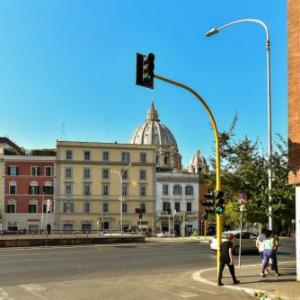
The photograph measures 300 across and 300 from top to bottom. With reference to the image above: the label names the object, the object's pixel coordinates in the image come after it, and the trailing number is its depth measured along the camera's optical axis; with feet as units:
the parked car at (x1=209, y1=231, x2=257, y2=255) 70.02
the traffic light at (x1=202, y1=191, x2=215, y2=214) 38.64
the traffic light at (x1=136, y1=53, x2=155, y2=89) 32.44
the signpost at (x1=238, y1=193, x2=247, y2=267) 43.22
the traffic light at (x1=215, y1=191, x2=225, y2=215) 37.84
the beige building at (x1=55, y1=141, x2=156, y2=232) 185.71
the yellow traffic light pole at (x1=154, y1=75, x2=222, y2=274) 35.93
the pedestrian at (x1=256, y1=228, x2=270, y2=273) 41.53
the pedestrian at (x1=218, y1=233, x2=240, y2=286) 34.95
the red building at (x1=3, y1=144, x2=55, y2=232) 180.75
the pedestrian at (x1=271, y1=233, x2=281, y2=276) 39.46
